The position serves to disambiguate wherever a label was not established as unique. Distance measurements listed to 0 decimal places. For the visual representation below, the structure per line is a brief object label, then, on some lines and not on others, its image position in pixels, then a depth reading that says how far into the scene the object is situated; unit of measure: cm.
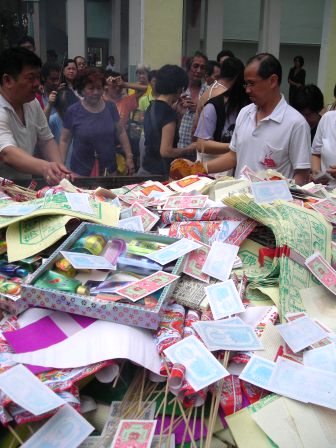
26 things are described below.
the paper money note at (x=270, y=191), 190
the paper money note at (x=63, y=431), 108
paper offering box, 129
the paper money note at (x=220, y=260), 158
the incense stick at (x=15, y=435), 109
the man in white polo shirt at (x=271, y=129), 278
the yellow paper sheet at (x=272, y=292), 149
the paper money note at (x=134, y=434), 111
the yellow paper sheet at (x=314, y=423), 112
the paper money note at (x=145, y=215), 187
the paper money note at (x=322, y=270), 155
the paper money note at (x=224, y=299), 143
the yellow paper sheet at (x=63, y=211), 168
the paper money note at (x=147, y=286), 135
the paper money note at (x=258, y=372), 123
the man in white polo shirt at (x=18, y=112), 270
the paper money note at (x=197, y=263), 157
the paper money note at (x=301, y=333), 132
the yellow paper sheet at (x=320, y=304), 148
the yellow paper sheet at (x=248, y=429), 114
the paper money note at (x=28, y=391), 109
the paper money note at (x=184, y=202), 194
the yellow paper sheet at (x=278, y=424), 112
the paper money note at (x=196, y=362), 120
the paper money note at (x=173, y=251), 155
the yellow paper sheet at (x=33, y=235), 158
